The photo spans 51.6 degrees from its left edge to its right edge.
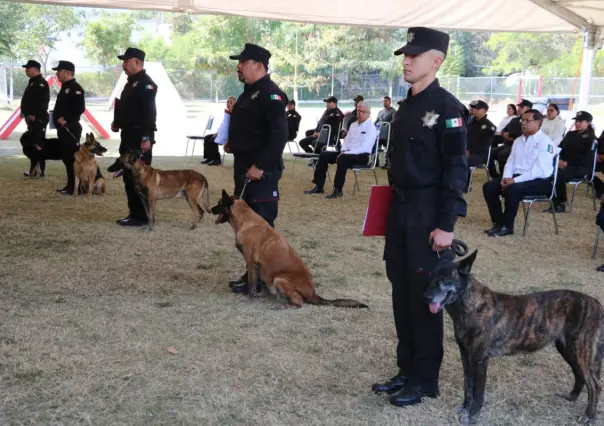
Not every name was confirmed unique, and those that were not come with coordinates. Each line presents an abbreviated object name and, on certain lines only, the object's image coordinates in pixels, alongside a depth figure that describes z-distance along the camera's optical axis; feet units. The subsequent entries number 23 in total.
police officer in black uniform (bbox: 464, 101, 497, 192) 31.35
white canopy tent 37.19
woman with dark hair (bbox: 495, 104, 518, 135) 36.50
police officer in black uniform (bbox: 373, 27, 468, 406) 8.75
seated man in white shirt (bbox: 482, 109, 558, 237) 22.39
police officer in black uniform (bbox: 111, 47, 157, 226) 21.17
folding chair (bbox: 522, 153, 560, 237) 22.63
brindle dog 8.95
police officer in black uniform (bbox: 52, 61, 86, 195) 27.61
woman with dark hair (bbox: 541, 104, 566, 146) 33.24
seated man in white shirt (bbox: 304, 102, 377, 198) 30.48
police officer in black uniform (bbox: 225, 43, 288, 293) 14.57
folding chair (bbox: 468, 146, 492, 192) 31.75
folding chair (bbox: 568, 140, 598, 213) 27.45
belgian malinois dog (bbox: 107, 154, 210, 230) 21.42
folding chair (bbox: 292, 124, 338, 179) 34.17
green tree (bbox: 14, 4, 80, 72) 108.17
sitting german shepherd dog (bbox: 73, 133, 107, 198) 27.02
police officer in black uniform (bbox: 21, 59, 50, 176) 31.81
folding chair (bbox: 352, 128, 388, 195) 30.68
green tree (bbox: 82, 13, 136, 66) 108.78
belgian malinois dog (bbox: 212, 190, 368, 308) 14.26
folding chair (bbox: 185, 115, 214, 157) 45.79
